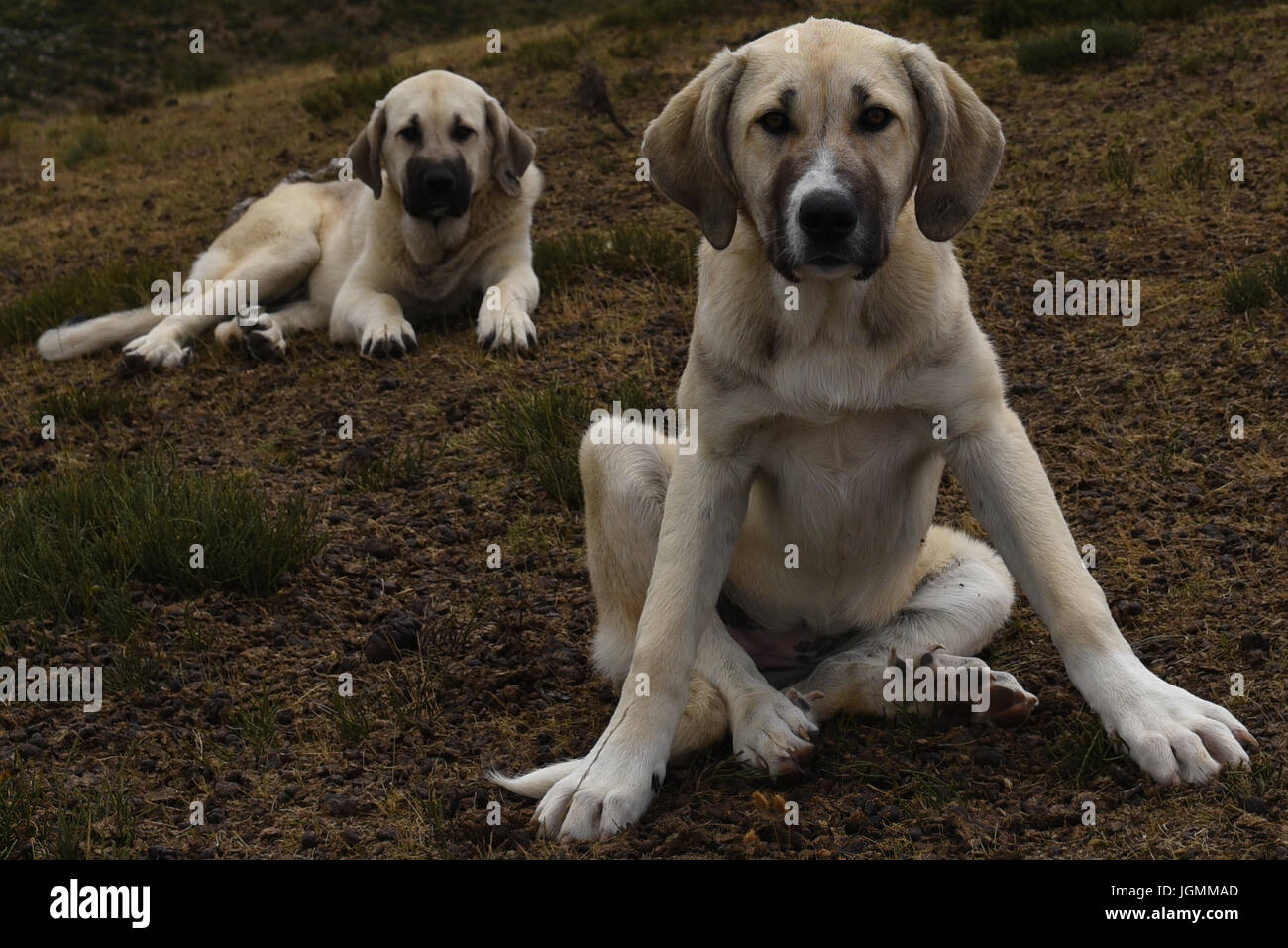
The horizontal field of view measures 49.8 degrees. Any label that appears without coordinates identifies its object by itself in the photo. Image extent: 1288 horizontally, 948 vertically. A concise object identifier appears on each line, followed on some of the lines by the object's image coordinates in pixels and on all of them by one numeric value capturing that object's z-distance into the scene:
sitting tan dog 2.92
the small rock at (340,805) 3.00
